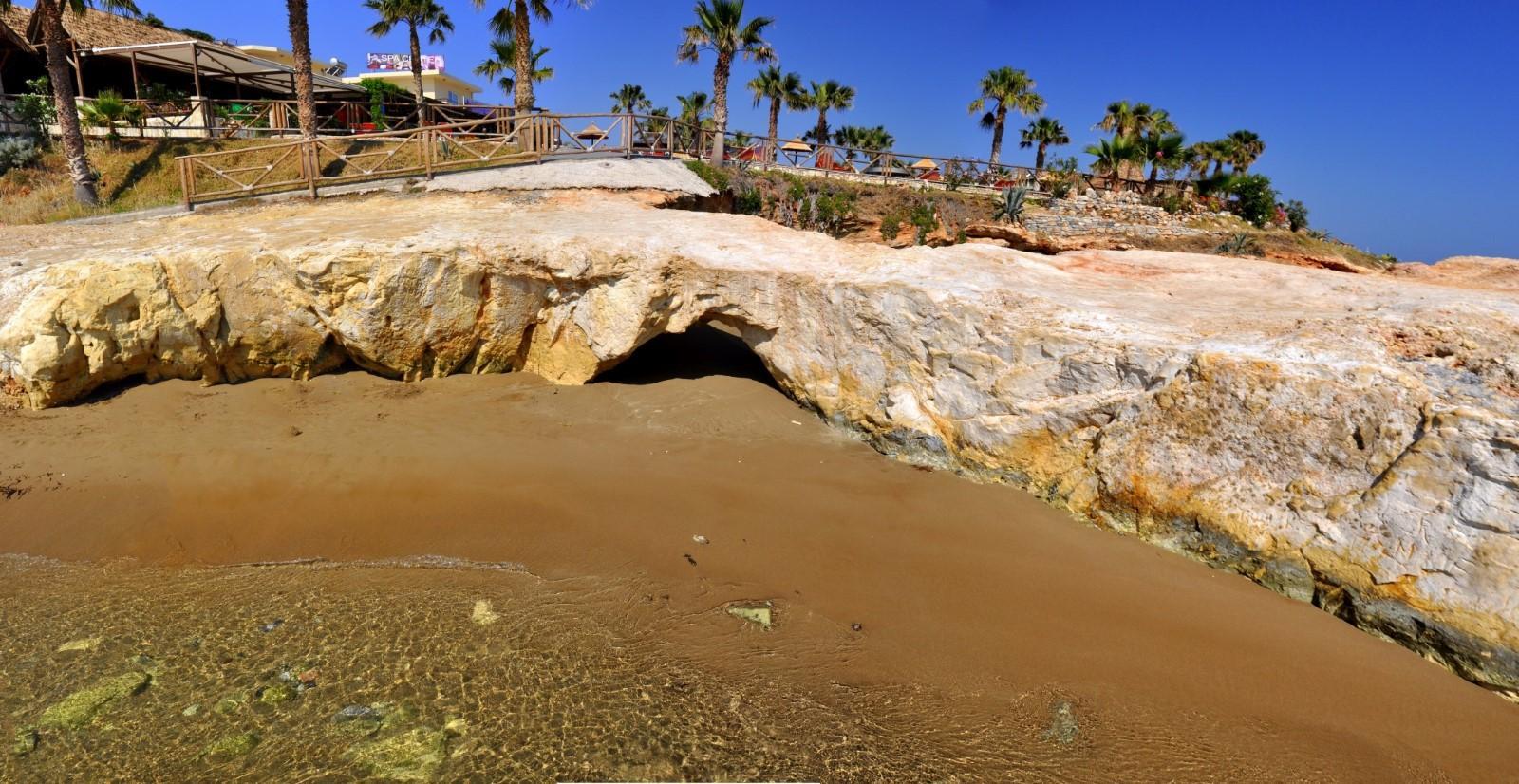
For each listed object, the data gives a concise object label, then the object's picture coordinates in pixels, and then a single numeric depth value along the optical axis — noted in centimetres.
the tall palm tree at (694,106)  3538
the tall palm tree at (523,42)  1902
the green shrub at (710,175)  1672
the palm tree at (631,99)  4328
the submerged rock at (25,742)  398
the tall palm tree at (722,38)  2369
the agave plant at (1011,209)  2550
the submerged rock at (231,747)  395
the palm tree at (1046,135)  3536
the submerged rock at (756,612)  515
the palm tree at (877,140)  3803
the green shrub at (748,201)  2019
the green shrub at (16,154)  1906
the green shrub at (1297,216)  3016
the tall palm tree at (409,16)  2541
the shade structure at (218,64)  2283
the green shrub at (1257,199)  2972
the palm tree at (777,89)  3572
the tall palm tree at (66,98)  1592
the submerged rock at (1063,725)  415
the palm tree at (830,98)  3688
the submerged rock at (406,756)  389
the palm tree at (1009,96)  3519
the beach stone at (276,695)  434
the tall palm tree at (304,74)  1680
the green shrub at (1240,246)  2311
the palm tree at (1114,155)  3052
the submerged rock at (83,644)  477
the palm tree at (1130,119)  3372
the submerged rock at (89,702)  417
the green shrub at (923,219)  2383
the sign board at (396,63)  4512
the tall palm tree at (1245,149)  3275
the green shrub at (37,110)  2034
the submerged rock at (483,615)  509
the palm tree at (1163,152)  3097
